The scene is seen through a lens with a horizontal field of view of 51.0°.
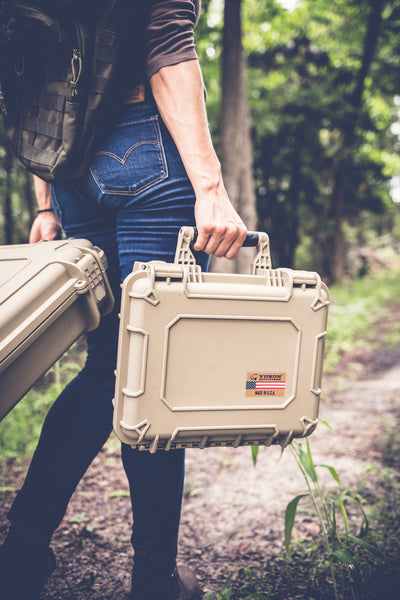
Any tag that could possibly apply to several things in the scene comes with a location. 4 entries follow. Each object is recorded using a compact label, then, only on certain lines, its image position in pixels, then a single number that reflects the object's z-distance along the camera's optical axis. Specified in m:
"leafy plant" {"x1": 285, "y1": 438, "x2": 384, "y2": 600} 1.18
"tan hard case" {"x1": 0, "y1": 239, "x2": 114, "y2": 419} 0.85
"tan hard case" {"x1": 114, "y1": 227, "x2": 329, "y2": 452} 0.90
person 0.97
